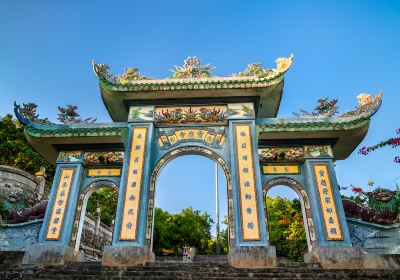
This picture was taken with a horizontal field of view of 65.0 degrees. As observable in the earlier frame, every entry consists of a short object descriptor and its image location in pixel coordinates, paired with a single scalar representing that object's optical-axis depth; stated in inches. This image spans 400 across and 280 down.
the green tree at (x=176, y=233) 1031.6
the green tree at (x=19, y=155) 879.1
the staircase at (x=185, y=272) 240.8
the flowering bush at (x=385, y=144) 415.5
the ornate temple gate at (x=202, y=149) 314.7
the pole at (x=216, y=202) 861.4
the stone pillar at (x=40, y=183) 745.0
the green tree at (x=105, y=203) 940.1
